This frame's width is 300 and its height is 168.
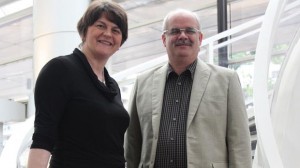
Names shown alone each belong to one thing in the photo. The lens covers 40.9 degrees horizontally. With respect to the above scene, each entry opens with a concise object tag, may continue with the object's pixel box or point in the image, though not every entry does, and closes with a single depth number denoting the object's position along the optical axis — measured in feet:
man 5.50
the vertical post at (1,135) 24.31
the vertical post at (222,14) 15.90
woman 4.62
